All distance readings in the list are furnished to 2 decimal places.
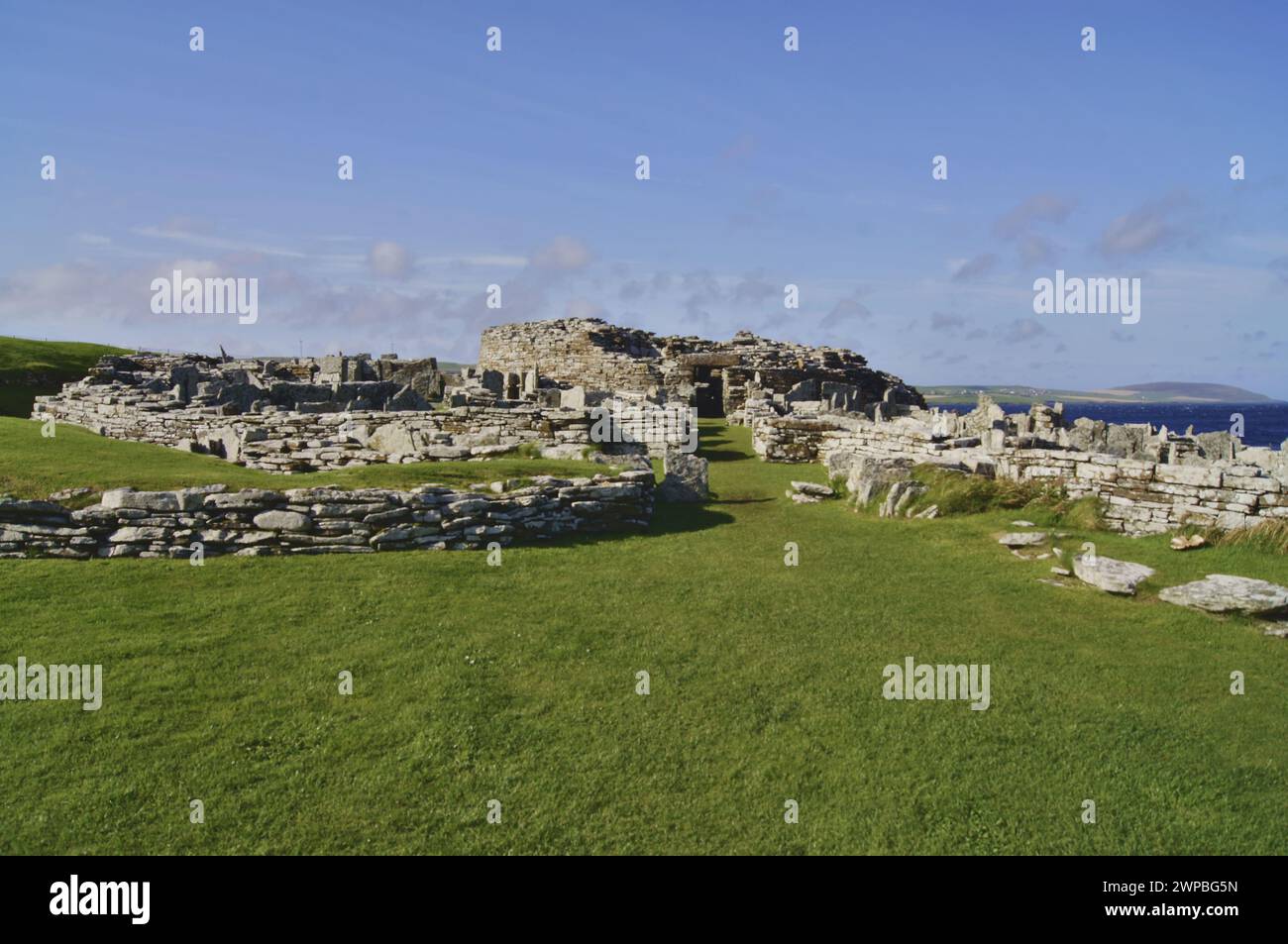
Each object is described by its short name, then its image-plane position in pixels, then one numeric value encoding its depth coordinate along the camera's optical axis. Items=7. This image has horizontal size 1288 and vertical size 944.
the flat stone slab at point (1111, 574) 11.69
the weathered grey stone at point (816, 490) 18.47
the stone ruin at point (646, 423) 14.95
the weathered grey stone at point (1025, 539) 13.73
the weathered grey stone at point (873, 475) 17.31
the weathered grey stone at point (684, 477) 17.83
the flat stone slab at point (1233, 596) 10.67
